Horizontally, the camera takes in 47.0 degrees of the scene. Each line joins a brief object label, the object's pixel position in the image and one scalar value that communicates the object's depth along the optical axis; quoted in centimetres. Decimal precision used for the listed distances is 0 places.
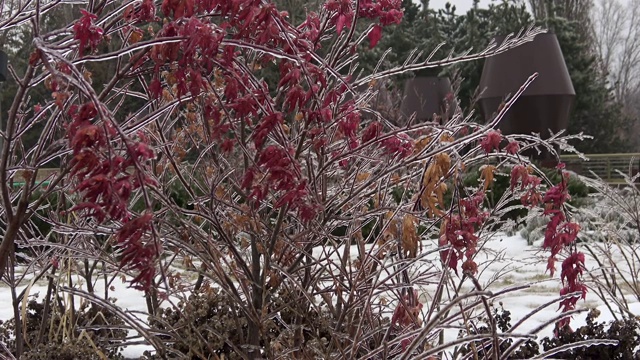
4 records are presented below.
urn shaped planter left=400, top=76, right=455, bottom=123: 1433
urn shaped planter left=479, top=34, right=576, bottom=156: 1145
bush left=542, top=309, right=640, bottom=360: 378
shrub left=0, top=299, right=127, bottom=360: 350
